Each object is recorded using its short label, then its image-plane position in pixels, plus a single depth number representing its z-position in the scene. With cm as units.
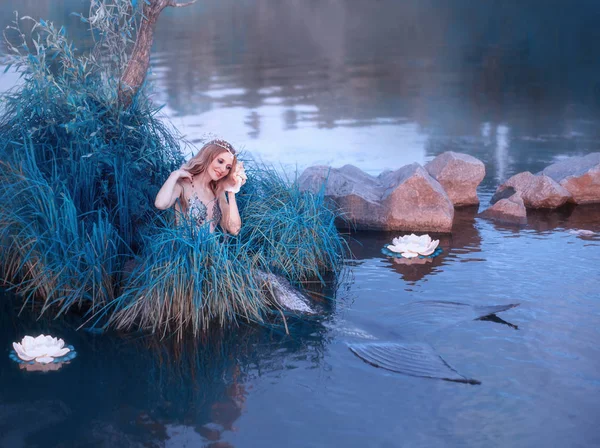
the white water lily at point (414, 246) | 639
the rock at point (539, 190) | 757
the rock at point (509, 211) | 729
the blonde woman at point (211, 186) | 536
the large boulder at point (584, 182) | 775
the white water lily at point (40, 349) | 465
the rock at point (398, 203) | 700
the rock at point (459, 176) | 766
